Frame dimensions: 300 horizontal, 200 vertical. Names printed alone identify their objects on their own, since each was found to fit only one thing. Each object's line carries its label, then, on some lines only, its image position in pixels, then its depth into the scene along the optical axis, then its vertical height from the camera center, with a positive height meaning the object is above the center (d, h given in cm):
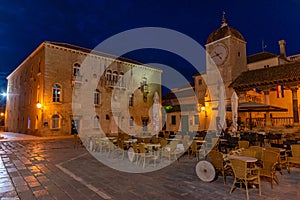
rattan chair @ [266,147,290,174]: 598 -126
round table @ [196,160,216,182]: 523 -134
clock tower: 2047 +642
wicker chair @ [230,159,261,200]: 441 -116
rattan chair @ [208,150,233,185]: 514 -113
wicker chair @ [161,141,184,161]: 784 -122
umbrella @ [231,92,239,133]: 1104 +34
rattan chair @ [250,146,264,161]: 581 -96
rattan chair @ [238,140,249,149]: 752 -95
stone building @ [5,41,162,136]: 2144 +286
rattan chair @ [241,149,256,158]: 564 -95
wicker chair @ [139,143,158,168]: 735 -123
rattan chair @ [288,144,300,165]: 629 -113
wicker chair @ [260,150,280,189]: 478 -107
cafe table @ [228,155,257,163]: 476 -97
